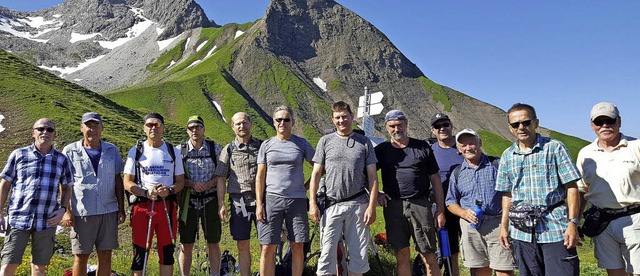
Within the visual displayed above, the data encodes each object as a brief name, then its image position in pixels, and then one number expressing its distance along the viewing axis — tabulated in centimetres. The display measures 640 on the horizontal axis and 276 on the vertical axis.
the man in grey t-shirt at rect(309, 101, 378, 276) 643
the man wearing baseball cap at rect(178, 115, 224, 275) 739
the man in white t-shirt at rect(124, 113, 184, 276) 670
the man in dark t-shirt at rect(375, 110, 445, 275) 654
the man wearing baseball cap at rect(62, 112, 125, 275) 654
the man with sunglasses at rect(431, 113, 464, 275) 714
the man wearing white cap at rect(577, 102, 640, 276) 525
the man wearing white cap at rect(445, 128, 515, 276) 612
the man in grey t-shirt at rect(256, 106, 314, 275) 668
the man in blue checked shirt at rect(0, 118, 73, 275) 620
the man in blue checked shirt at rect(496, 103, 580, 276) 517
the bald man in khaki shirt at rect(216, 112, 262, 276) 725
